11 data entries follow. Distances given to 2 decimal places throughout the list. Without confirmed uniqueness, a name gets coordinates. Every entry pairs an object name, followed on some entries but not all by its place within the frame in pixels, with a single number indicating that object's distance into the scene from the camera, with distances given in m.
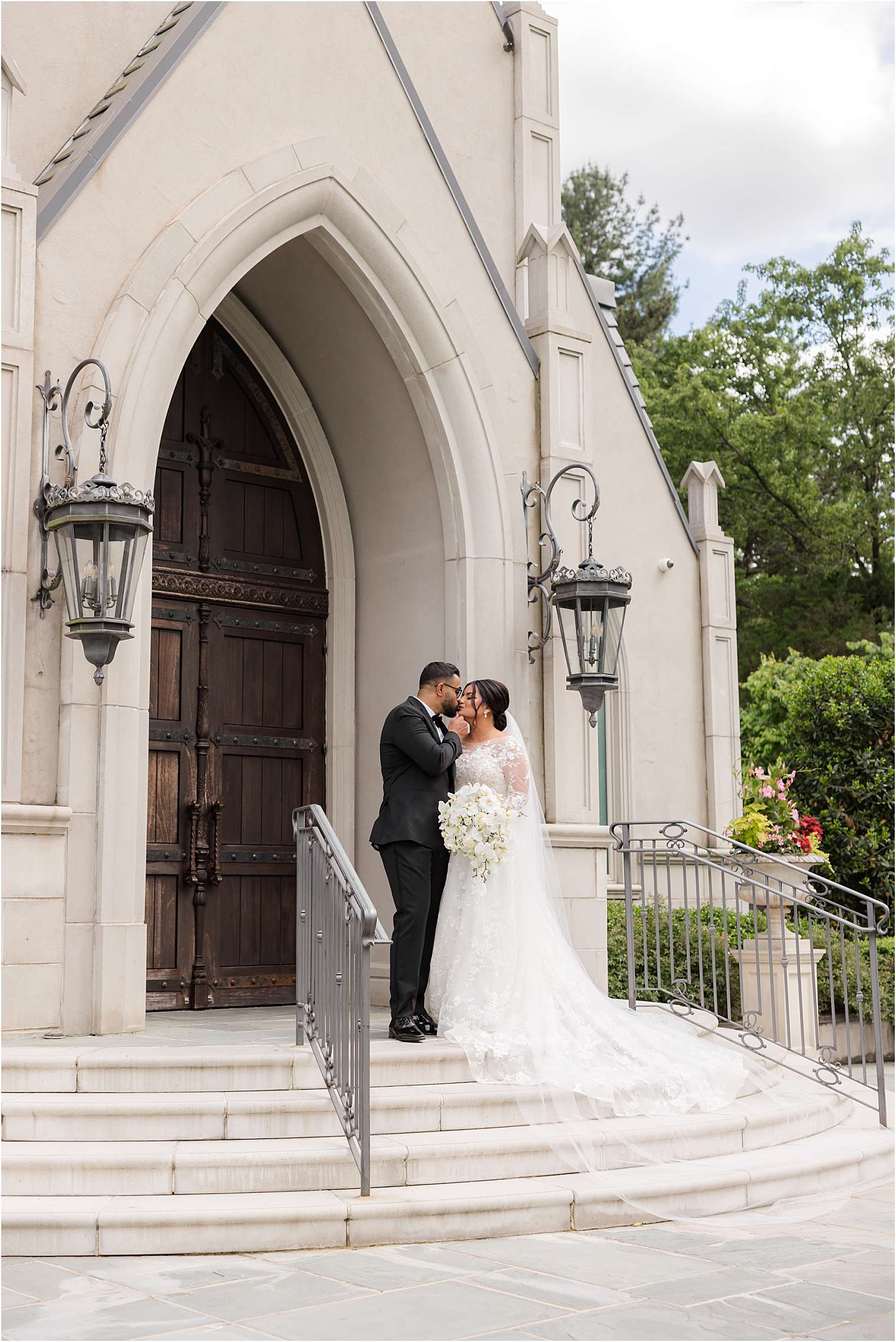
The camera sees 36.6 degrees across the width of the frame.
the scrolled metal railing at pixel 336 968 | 5.71
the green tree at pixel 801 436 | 26.08
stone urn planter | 9.91
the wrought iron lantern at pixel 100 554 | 7.29
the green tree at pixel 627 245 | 33.09
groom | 7.36
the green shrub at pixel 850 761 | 16.86
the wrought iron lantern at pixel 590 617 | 9.18
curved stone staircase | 5.30
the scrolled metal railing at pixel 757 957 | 8.30
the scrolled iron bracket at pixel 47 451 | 7.56
